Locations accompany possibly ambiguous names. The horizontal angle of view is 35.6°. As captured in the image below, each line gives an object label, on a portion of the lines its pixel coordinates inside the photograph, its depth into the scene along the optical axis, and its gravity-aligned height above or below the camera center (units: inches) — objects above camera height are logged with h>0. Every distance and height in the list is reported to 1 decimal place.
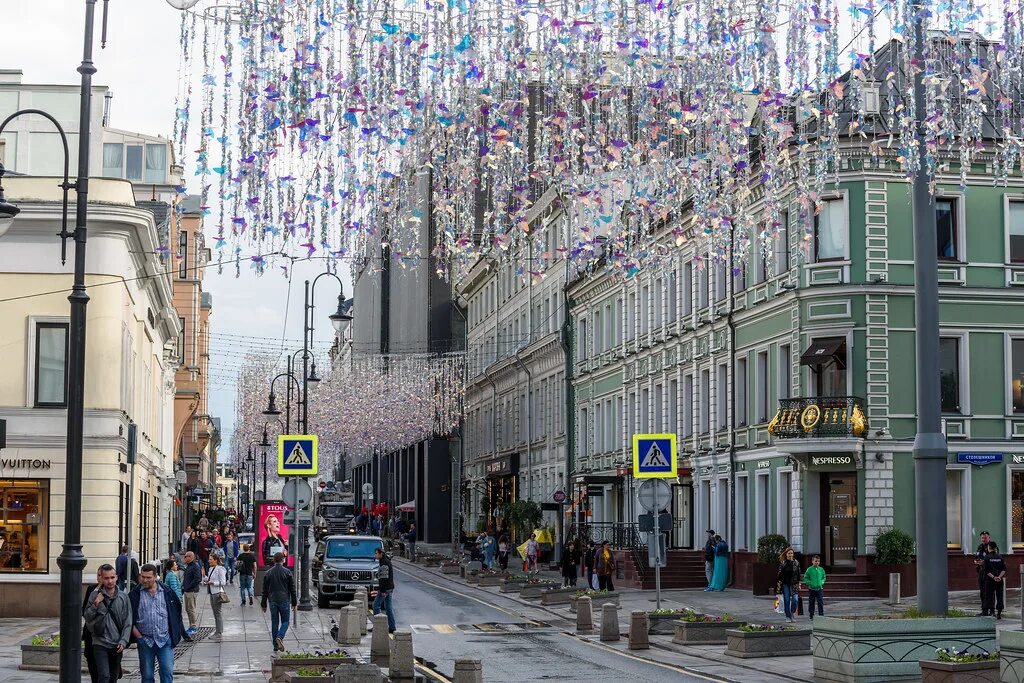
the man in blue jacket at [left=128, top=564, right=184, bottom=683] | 709.3 -61.6
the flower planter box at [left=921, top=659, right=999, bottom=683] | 690.8 -79.7
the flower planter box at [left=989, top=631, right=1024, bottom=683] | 639.8 -67.8
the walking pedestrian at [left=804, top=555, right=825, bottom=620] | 1293.1 -74.4
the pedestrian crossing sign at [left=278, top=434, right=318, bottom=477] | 1240.8 +22.1
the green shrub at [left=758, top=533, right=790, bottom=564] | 1636.3 -62.1
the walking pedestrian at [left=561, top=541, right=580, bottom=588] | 1899.6 -92.7
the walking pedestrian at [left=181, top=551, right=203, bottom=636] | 1267.2 -78.0
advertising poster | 1776.6 -47.4
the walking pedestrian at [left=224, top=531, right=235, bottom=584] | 2364.7 -101.1
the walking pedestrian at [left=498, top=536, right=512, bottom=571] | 2444.6 -100.4
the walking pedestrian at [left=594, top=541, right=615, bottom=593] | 1702.8 -85.6
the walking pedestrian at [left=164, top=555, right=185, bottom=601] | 975.0 -54.9
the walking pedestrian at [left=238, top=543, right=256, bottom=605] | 1667.1 -88.8
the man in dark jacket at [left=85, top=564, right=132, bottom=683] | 679.1 -58.1
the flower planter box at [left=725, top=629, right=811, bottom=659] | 989.8 -97.4
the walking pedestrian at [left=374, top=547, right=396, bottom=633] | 1211.2 -73.9
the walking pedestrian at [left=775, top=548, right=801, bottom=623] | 1312.7 -74.7
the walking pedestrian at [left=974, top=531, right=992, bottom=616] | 1256.3 -59.1
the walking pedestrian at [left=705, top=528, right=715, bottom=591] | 1801.2 -79.9
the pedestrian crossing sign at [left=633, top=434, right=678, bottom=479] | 1139.9 +22.2
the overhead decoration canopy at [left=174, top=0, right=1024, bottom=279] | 577.0 +149.3
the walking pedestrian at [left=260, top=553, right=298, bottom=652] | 1053.8 -69.8
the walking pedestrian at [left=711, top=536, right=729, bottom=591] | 1771.7 -86.6
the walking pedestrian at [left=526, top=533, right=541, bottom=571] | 2260.1 -92.5
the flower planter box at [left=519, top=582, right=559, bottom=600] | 1768.0 -116.2
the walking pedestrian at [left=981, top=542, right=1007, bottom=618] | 1249.4 -70.4
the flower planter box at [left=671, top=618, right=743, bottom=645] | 1102.4 -101.2
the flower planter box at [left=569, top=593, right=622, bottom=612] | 1524.6 -109.1
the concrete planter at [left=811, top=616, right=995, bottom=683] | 786.8 -76.4
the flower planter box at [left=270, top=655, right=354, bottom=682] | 800.9 -89.8
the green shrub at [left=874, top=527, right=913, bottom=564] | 1560.0 -60.2
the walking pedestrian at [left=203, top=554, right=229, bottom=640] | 1193.5 -82.6
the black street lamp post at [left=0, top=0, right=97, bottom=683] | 651.5 +31.3
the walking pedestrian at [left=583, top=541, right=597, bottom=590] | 1890.4 -92.2
